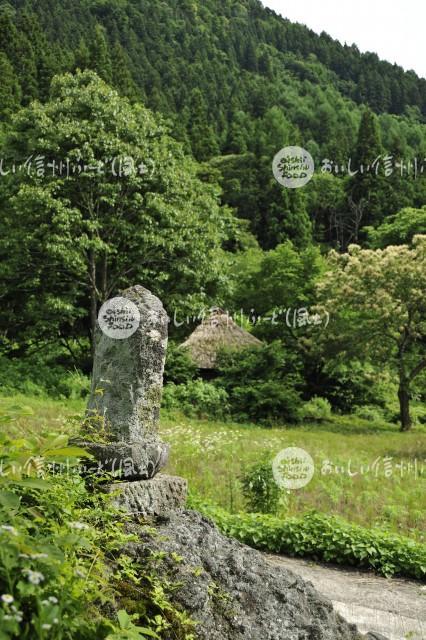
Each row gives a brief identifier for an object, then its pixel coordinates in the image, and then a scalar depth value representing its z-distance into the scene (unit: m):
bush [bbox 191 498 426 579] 7.77
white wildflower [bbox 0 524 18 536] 2.18
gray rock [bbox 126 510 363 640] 4.29
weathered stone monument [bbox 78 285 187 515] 5.84
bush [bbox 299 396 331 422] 23.06
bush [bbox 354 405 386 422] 25.02
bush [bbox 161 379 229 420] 20.56
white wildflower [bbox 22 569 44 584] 2.02
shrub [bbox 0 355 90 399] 19.20
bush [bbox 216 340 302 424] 22.00
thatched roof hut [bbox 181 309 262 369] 24.58
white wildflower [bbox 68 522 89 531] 2.63
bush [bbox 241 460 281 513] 9.51
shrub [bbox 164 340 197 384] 22.81
